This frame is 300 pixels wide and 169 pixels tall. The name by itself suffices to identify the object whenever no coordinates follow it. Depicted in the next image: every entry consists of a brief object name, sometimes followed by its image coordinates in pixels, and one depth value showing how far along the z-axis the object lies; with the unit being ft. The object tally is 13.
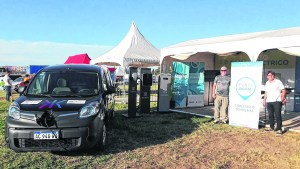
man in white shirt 21.99
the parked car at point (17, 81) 69.84
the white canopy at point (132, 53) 46.25
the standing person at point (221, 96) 25.69
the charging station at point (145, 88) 30.29
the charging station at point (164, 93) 32.52
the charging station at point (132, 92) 28.71
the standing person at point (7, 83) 42.54
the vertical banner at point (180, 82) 34.74
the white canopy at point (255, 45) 22.86
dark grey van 14.26
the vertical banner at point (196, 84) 36.46
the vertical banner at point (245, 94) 23.32
